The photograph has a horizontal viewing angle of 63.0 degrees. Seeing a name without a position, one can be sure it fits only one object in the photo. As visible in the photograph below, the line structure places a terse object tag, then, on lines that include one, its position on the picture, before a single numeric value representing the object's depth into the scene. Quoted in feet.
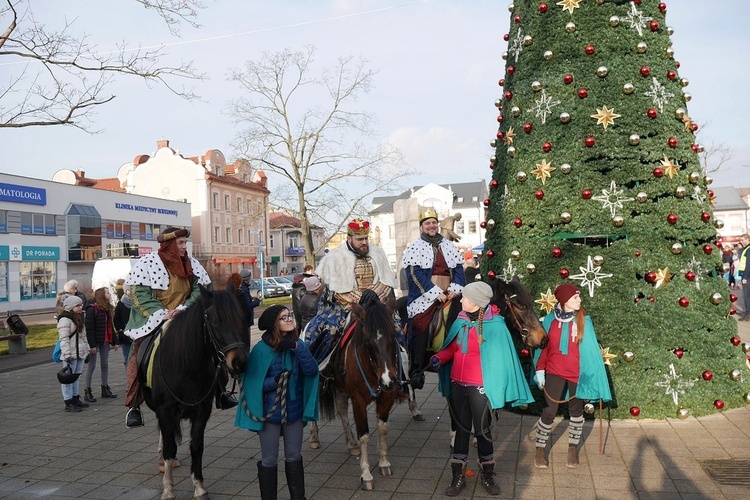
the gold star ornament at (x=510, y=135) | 26.32
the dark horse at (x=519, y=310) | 17.38
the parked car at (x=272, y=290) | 138.62
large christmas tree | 23.31
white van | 88.07
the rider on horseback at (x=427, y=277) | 22.31
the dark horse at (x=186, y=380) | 17.28
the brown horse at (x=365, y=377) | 16.65
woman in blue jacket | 15.35
